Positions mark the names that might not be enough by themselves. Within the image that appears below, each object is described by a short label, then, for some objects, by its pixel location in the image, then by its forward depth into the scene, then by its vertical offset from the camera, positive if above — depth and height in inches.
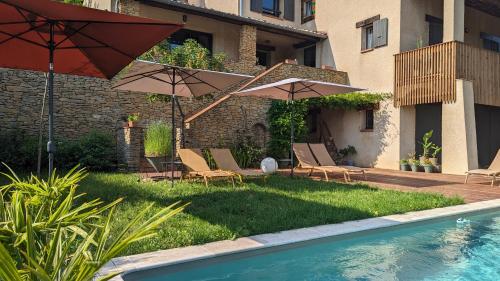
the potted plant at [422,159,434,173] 576.4 -29.8
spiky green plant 68.7 -19.9
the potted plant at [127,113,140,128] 469.1 +30.3
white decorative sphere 463.8 -26.2
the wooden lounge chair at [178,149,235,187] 352.3 -19.5
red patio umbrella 158.4 +52.6
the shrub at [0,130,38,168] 417.4 -10.5
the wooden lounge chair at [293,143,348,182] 438.6 -16.3
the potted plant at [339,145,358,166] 691.5 -15.0
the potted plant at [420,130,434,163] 589.6 +0.9
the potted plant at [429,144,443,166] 578.9 -10.9
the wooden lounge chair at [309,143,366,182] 469.3 -12.9
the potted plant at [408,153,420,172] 592.4 -27.0
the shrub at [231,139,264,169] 558.9 -14.9
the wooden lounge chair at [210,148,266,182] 386.3 -16.7
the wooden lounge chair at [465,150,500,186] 427.2 -27.6
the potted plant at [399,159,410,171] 606.5 -30.3
